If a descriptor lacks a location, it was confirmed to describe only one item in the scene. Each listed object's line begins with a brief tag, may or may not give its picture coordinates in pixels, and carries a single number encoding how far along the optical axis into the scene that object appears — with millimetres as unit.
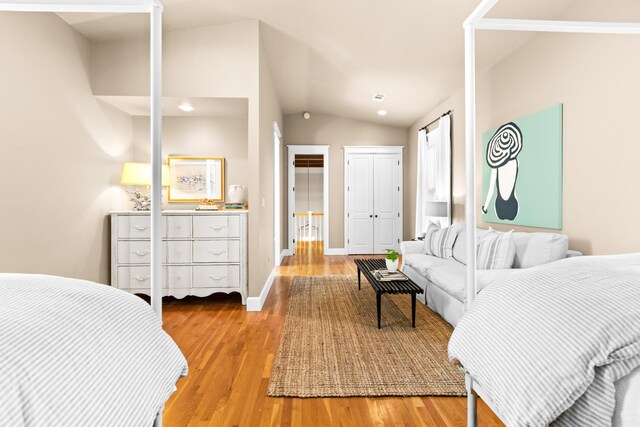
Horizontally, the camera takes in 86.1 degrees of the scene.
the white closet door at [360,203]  7176
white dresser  3633
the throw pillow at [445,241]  3940
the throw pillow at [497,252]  2912
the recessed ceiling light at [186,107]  3854
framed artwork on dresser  4434
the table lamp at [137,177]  3713
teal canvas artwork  3004
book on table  3100
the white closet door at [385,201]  7211
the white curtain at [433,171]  5156
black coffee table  2824
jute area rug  1997
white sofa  2686
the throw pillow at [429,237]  4379
